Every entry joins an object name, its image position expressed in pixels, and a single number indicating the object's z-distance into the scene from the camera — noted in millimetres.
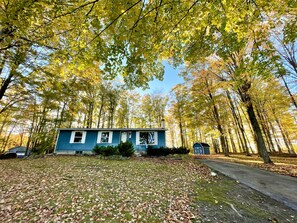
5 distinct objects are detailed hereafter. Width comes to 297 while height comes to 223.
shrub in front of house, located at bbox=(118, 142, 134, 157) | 11672
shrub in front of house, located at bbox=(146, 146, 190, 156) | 12852
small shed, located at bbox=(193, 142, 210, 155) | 21875
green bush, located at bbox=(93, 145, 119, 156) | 11392
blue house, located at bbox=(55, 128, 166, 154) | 14648
